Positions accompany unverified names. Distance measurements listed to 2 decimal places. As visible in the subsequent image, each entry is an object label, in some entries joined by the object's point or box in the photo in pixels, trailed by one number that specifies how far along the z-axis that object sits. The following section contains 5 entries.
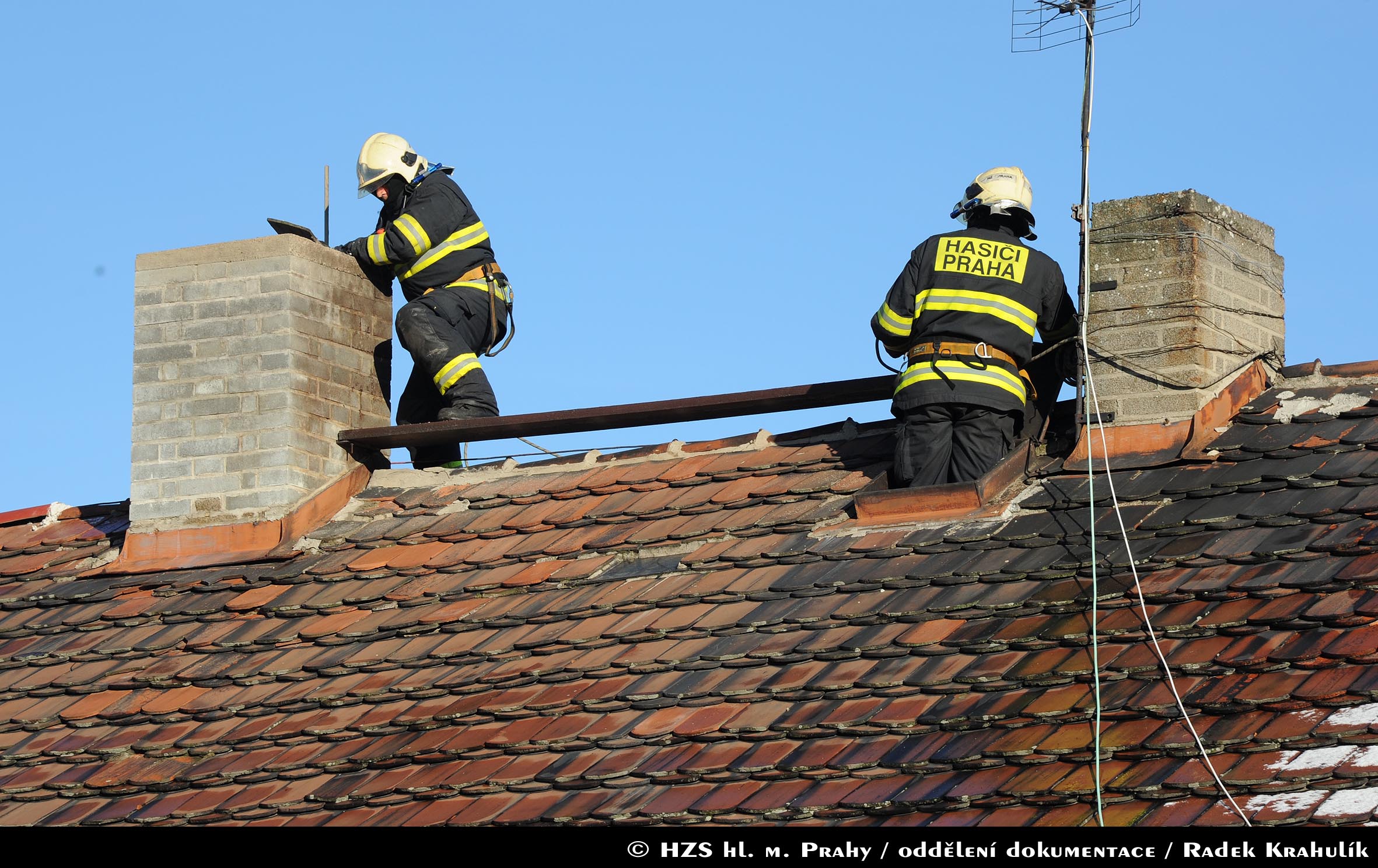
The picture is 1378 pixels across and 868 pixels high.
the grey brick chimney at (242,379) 22.27
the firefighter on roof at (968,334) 18.95
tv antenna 19.25
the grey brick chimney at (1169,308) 18.64
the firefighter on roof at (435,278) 23.05
